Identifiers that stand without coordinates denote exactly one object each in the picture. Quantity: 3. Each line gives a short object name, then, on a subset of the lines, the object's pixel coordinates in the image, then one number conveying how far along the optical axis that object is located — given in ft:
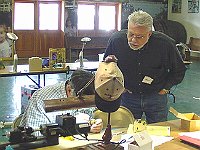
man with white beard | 9.24
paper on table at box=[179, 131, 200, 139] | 6.64
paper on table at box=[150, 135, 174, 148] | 6.51
